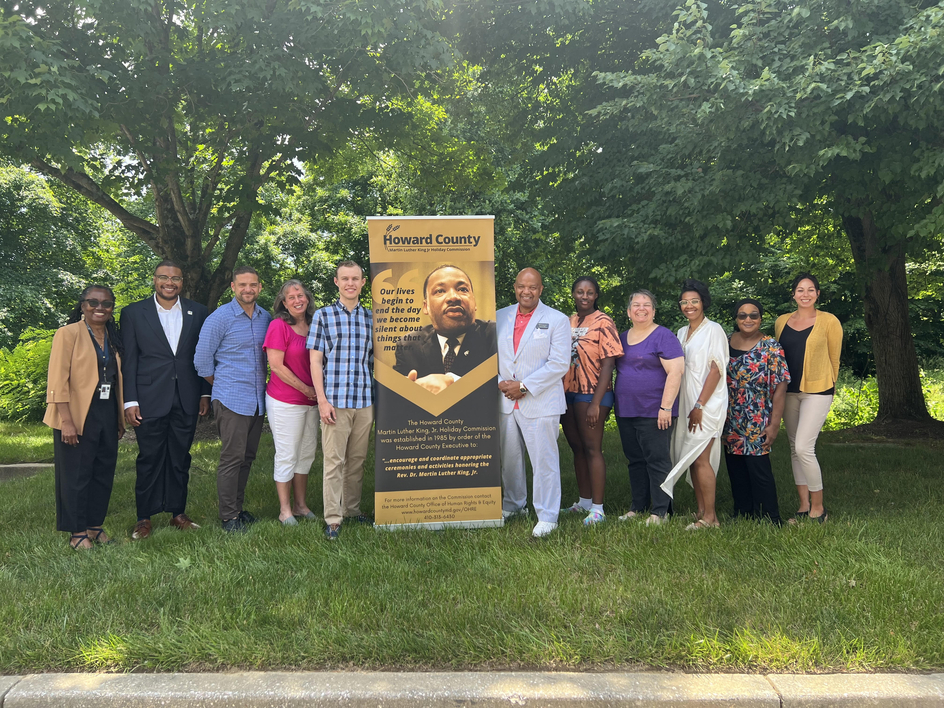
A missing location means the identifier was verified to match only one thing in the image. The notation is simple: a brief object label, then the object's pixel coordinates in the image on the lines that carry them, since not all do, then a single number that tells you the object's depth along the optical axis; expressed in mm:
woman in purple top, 4840
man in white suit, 4898
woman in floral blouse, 4820
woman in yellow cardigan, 4844
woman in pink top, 4945
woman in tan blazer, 4469
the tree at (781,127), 5332
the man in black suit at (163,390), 4867
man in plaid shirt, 4848
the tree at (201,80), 6359
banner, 4910
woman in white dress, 4738
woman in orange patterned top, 5078
